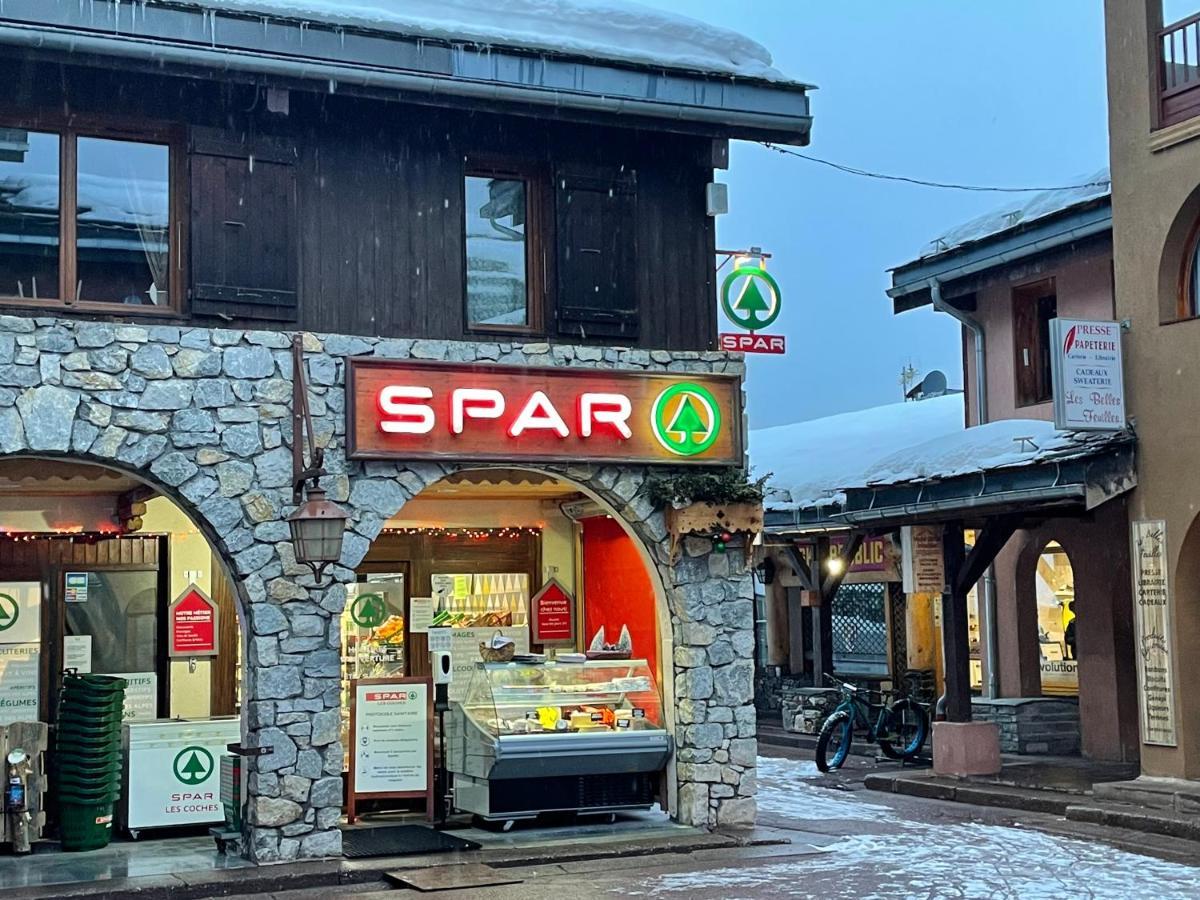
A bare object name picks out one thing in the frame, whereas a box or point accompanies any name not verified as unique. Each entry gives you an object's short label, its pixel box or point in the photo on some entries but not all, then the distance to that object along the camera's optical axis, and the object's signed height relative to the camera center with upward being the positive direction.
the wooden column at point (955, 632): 16.39 -0.43
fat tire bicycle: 17.36 -1.57
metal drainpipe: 19.12 +2.30
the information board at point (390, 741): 12.64 -1.14
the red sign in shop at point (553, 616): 14.91 -0.14
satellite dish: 31.83 +4.44
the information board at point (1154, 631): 13.72 -0.39
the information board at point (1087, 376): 13.91 +1.99
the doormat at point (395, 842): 11.38 -1.85
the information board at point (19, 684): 12.85 -0.60
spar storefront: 11.09 +0.26
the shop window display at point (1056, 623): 19.06 -0.41
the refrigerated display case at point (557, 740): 12.16 -1.12
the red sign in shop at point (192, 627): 13.50 -0.16
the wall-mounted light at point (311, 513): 10.62 +0.66
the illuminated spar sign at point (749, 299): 13.02 +2.59
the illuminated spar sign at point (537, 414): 11.58 +1.50
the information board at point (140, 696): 13.26 -0.75
